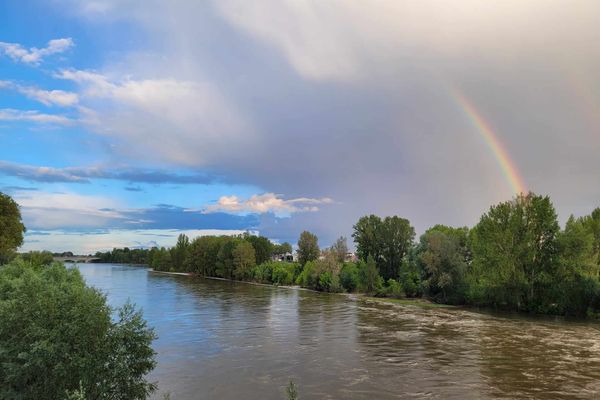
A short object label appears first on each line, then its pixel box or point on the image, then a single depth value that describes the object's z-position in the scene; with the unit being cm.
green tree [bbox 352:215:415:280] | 11219
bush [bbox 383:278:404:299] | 9169
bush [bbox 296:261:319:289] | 11388
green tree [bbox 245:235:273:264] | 16800
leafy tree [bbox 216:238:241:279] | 15550
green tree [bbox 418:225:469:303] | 7738
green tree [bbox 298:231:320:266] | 13375
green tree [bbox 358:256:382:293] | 10000
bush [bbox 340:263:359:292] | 10506
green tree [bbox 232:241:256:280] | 14900
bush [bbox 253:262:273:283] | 13738
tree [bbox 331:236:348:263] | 12982
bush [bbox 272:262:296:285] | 12812
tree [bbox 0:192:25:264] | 7218
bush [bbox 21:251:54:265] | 10513
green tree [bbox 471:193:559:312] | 6650
